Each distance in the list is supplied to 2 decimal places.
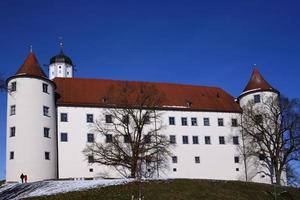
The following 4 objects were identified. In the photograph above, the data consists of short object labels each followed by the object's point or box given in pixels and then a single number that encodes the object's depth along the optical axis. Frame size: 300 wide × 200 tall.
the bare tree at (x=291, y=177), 54.66
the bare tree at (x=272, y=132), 51.56
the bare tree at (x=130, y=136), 49.25
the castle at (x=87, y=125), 46.69
